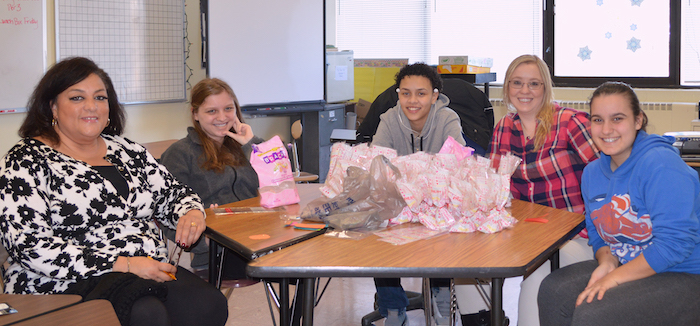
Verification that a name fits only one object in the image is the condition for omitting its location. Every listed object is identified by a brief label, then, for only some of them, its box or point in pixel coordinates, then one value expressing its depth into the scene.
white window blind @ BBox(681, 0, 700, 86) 4.71
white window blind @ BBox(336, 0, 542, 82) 5.65
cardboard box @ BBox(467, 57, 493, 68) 5.41
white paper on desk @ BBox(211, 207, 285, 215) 2.04
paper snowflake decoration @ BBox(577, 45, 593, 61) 5.28
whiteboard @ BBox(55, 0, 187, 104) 3.70
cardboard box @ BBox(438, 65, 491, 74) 5.00
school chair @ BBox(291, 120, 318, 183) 3.00
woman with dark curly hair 1.63
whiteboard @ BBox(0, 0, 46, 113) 3.36
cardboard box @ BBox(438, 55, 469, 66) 5.02
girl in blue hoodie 1.55
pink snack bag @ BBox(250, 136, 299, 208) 2.05
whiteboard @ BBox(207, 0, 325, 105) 4.32
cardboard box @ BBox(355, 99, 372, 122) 5.58
